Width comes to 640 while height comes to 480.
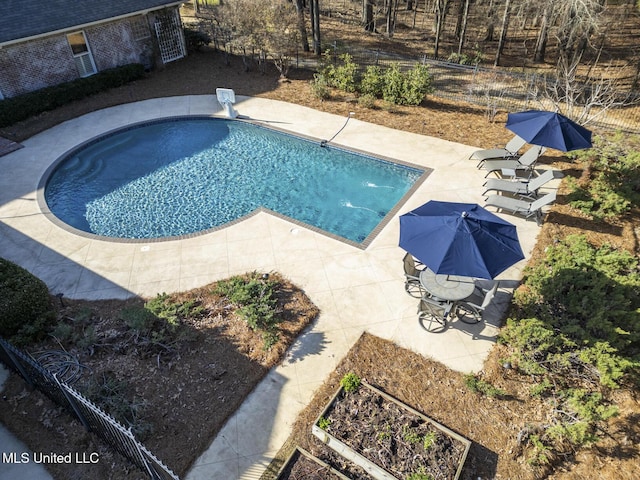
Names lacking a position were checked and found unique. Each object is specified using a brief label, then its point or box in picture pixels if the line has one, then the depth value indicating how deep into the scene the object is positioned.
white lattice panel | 23.48
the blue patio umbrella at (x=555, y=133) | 11.58
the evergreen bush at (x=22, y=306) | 8.79
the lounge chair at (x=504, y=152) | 13.99
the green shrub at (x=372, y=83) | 19.19
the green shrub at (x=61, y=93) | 18.02
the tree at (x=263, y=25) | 20.66
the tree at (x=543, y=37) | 20.86
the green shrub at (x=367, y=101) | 18.61
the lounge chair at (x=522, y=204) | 11.43
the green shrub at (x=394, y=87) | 18.77
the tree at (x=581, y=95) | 14.43
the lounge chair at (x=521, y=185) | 12.15
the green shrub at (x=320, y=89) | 19.52
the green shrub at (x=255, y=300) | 9.12
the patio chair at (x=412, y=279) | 9.59
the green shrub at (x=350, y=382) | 7.80
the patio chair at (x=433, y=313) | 9.01
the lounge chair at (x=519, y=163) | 13.48
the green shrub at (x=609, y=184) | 11.72
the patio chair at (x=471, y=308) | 9.34
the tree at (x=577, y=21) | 17.61
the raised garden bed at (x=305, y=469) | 6.66
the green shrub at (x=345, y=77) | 19.89
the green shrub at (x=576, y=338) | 7.10
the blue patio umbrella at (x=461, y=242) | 7.78
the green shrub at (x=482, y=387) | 7.81
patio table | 8.91
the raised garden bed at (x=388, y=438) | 6.65
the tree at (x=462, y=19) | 22.68
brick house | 18.39
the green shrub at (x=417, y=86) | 18.38
